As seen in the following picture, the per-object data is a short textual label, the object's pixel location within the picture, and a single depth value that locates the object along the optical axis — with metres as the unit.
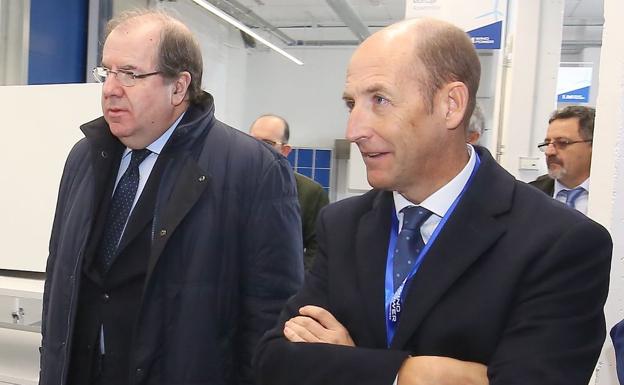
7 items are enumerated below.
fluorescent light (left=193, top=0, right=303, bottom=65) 7.96
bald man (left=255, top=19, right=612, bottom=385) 1.05
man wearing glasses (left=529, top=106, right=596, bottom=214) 3.36
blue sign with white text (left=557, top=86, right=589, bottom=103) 8.77
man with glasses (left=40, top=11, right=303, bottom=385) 1.57
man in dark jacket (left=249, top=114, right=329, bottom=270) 3.25
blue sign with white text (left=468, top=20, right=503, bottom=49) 4.01
